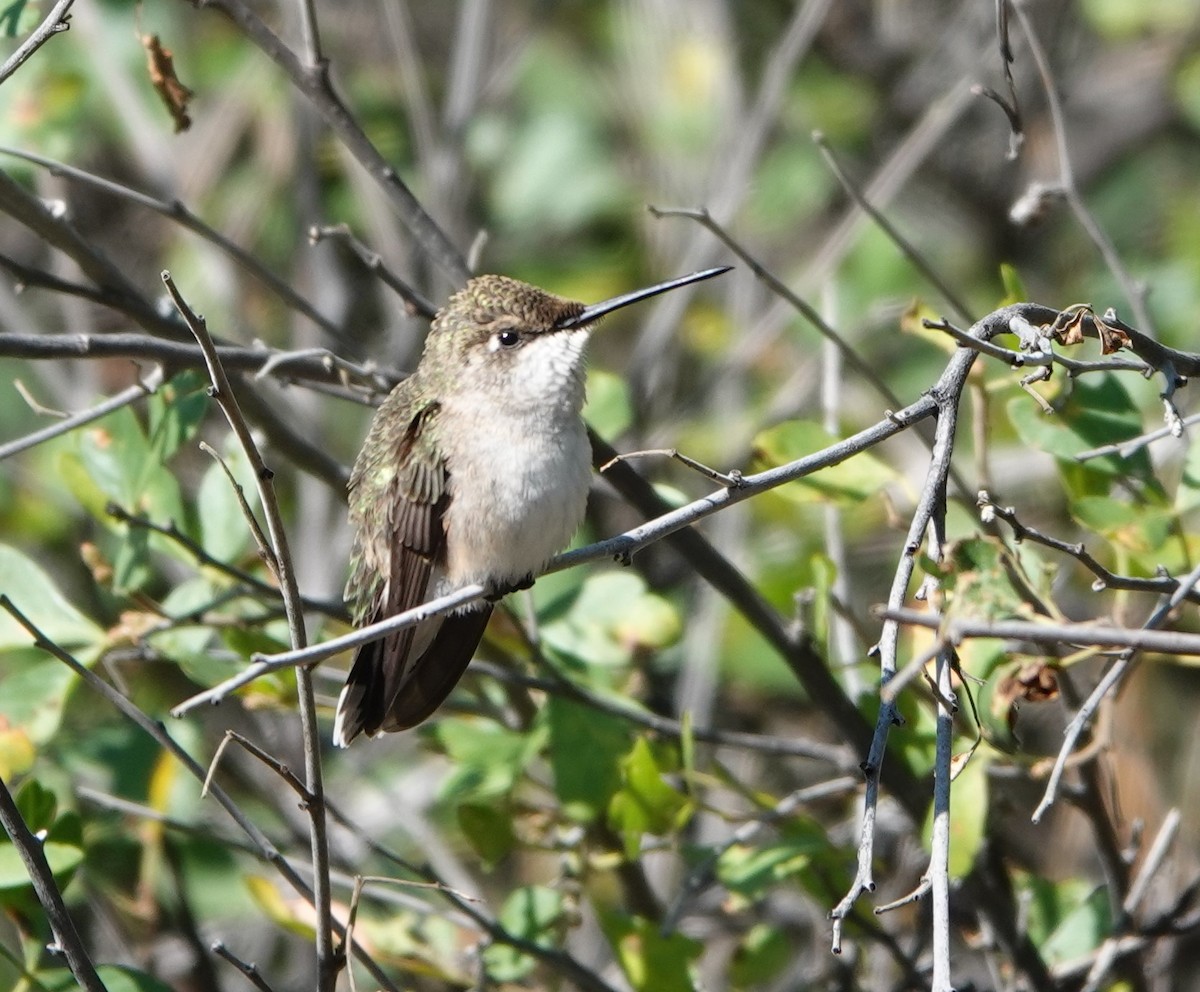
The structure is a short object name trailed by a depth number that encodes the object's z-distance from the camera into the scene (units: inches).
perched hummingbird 227.8
